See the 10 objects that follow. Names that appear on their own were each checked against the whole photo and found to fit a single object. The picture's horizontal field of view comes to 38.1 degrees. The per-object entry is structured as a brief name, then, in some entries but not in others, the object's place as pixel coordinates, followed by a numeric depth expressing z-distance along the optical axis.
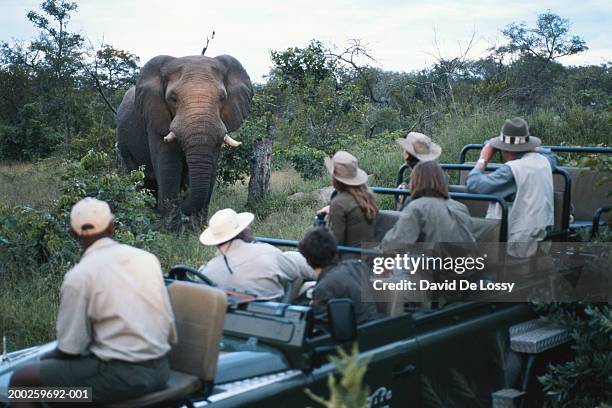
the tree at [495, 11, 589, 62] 33.38
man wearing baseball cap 3.90
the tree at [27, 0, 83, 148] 24.80
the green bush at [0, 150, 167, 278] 8.66
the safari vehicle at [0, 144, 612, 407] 4.19
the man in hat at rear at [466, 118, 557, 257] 6.29
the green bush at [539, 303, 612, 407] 5.65
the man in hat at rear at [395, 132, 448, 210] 6.80
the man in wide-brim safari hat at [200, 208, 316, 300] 5.24
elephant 11.91
